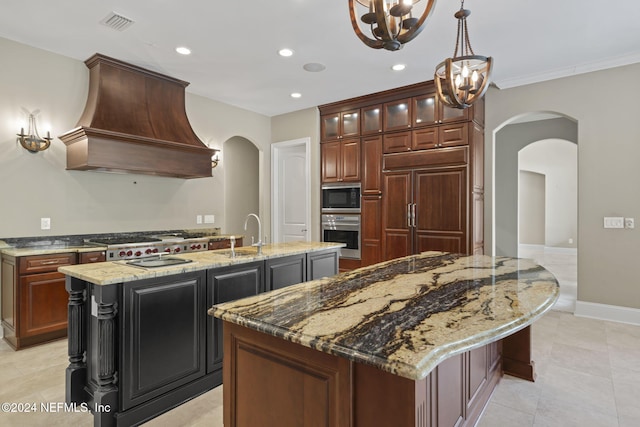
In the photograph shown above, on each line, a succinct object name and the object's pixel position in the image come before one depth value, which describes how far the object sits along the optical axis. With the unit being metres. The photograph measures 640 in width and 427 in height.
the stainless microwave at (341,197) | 5.45
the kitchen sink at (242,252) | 2.81
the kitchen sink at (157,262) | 2.30
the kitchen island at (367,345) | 1.05
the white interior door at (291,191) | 6.02
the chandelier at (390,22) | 1.51
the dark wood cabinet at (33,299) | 3.15
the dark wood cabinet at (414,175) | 4.46
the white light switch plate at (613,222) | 3.88
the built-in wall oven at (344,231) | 5.44
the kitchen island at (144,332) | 2.00
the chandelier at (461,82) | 2.33
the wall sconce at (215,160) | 5.21
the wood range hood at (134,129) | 3.63
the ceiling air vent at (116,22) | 3.07
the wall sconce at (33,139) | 3.52
